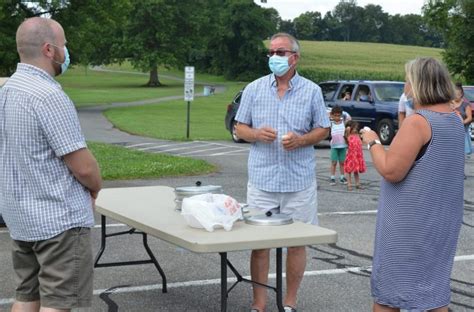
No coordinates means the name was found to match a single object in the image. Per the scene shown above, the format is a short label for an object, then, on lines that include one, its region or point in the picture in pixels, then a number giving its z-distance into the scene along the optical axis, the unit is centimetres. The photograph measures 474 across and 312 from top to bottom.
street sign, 2159
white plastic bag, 430
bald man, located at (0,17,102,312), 360
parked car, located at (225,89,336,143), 2216
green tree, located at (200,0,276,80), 8375
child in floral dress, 1248
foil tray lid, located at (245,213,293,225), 452
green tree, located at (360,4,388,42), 15412
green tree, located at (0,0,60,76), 3197
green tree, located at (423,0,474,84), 4069
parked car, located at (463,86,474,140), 2330
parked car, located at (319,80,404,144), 2162
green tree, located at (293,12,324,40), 15225
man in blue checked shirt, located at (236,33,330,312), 529
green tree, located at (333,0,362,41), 15712
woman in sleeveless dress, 382
